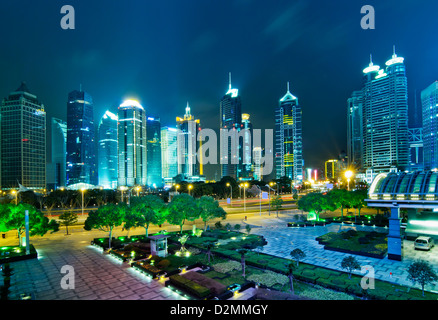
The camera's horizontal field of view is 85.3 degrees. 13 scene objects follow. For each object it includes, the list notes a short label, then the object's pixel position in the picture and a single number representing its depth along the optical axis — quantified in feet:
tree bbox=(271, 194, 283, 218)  175.52
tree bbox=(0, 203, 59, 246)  90.33
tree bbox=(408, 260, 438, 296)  50.96
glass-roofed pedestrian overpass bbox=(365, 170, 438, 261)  76.23
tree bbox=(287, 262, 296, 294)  55.55
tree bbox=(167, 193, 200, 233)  105.70
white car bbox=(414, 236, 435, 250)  86.99
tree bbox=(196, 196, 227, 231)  113.91
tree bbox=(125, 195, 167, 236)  98.62
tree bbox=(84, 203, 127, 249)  92.71
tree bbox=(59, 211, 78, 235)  116.65
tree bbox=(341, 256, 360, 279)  59.88
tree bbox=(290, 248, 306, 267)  67.97
